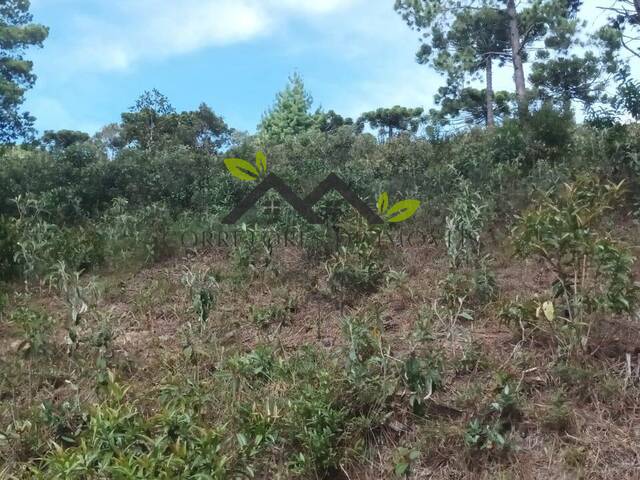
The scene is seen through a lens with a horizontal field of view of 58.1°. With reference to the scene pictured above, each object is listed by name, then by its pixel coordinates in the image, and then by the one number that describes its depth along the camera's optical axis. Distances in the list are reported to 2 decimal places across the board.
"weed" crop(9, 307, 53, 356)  3.03
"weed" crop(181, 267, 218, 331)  3.28
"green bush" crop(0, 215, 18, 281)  4.35
